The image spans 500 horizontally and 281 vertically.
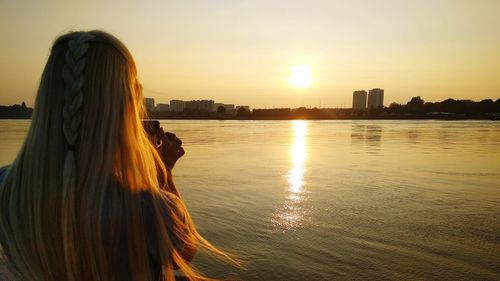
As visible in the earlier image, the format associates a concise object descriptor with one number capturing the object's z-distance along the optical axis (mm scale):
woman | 1238
